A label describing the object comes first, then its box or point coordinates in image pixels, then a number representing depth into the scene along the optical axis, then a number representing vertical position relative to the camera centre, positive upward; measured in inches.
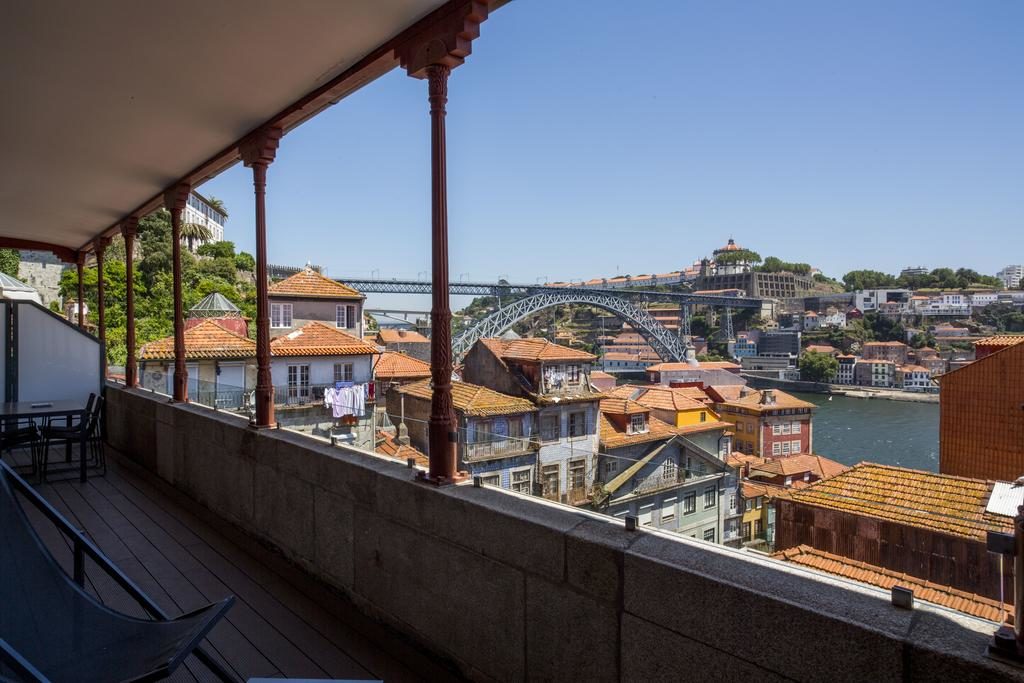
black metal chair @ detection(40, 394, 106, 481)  189.5 -33.2
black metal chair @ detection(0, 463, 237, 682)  57.6 -30.7
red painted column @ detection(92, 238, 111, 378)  290.4 +21.7
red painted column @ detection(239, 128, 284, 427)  144.4 +23.4
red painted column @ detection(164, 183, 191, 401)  200.2 +15.0
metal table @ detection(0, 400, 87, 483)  186.1 -26.1
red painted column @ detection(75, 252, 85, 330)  328.2 +26.0
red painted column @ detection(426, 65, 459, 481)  93.4 +9.0
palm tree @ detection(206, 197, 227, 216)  2257.8 +492.3
